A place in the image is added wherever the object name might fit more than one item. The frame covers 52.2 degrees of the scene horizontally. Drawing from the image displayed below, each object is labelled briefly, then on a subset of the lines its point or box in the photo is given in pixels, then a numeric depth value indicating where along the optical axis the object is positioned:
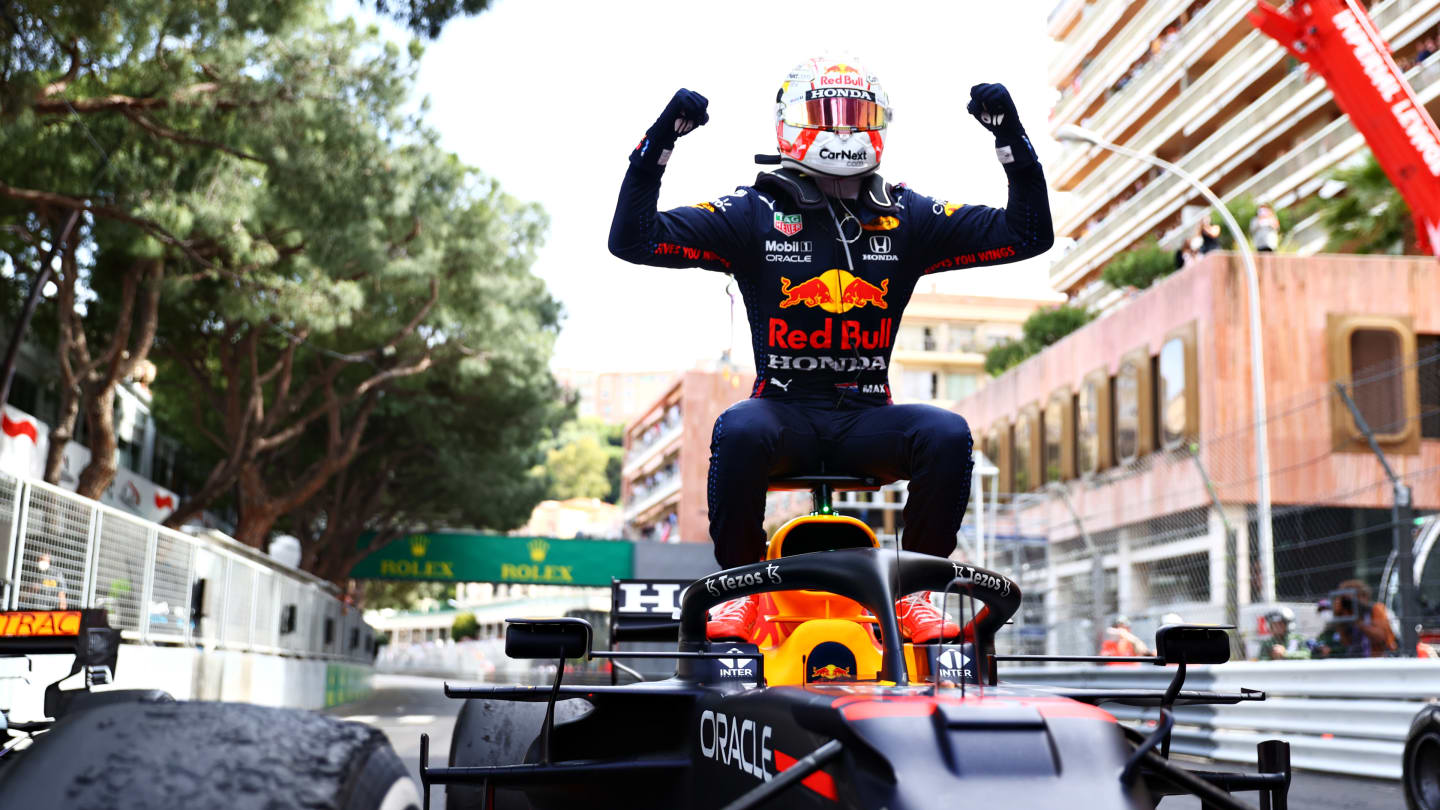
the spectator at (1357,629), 14.20
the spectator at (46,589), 11.42
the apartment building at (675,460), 77.56
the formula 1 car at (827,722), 2.27
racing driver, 4.39
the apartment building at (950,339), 80.31
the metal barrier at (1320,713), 10.44
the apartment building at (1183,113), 43.53
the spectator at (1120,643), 16.73
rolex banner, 46.84
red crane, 15.71
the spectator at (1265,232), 27.97
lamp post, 19.58
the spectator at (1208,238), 28.66
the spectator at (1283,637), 16.20
